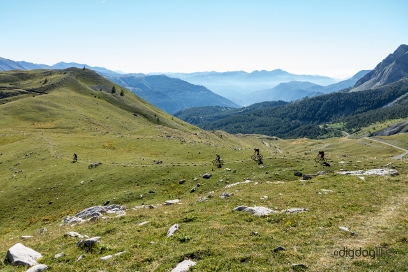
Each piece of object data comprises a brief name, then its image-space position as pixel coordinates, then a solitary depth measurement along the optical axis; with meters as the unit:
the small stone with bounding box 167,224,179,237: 18.94
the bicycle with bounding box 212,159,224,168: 44.28
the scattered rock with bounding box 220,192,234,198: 28.48
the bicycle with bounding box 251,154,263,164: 44.13
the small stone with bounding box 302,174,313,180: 34.53
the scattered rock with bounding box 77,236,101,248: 17.94
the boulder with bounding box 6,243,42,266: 16.14
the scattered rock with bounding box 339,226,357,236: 16.94
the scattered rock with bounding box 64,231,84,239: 20.62
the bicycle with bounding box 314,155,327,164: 41.19
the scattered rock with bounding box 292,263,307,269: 13.25
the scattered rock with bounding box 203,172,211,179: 39.40
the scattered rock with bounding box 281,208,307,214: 21.66
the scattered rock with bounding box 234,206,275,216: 21.52
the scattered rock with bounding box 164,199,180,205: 30.33
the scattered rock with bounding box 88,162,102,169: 47.48
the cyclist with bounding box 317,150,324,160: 41.49
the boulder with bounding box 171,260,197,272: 13.80
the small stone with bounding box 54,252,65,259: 16.91
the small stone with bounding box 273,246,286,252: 15.12
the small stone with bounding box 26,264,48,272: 15.17
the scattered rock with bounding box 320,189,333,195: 26.61
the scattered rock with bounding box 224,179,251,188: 34.61
